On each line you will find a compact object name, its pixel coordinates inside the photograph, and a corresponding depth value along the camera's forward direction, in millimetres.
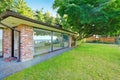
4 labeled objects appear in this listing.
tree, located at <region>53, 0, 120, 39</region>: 6746
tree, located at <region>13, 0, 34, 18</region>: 10098
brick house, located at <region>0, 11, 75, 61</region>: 3050
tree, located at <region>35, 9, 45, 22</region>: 15740
